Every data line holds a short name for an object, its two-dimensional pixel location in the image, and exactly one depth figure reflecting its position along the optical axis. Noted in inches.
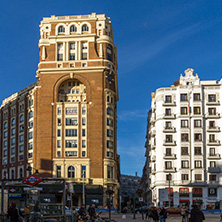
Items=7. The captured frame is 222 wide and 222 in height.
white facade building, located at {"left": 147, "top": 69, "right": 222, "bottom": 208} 3619.6
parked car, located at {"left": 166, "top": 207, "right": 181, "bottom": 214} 2811.3
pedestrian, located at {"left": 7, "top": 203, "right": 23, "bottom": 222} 925.8
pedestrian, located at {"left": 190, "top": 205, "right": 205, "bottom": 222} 851.5
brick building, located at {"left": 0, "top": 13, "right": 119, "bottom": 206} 3831.2
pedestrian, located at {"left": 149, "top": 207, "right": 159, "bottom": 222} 1403.8
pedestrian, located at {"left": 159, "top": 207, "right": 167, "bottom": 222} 1504.7
